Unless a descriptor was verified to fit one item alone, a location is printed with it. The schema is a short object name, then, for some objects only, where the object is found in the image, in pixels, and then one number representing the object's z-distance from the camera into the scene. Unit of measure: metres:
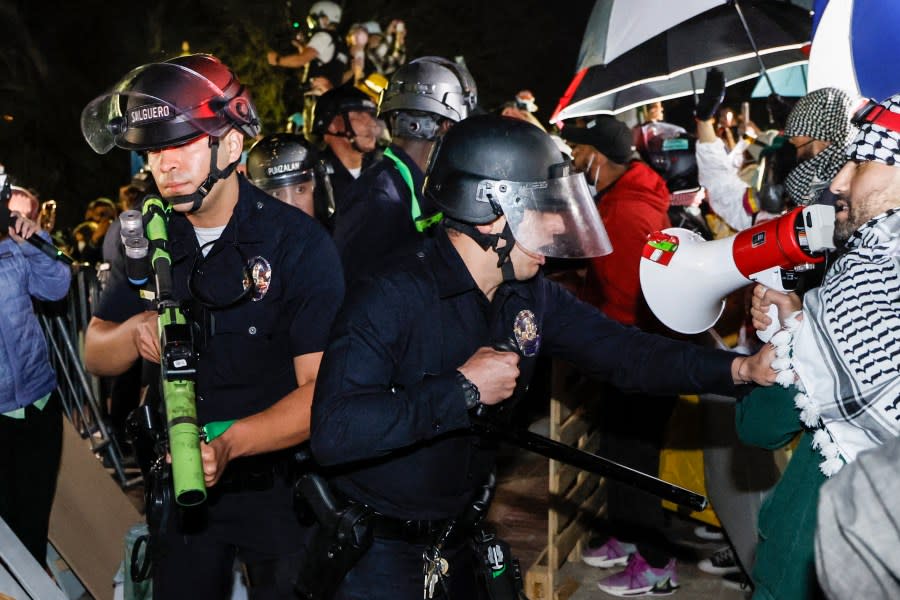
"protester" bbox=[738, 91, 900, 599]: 2.39
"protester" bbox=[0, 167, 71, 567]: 4.87
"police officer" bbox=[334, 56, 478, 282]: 4.84
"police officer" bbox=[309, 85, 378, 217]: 7.04
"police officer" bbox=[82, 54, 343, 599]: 3.42
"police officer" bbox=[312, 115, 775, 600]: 2.98
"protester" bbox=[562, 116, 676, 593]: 5.83
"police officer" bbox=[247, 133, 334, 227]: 5.84
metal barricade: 7.61
